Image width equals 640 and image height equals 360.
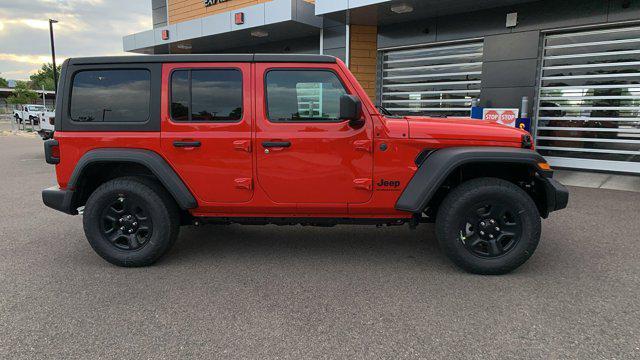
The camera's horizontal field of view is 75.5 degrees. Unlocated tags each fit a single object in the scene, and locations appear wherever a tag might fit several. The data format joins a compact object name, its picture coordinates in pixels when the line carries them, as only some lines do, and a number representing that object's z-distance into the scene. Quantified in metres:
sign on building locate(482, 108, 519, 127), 8.82
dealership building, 8.31
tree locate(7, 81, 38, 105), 57.56
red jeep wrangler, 3.58
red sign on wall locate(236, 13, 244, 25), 11.86
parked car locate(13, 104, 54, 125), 33.41
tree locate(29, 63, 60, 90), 86.88
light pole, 24.83
